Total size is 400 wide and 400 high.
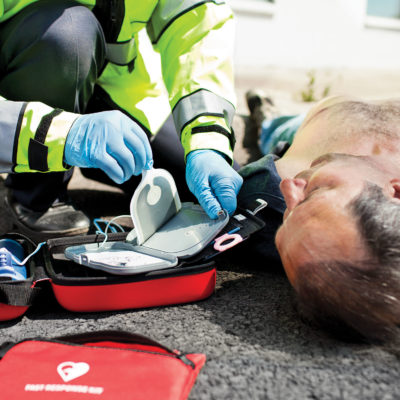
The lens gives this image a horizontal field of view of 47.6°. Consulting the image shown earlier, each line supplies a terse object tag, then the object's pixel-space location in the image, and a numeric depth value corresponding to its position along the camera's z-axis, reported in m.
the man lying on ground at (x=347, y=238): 0.92
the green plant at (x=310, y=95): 4.52
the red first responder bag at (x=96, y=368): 0.82
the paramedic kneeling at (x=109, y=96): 1.28
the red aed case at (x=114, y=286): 1.16
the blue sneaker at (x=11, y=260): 1.22
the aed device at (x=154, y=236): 1.20
